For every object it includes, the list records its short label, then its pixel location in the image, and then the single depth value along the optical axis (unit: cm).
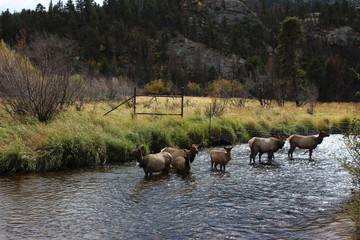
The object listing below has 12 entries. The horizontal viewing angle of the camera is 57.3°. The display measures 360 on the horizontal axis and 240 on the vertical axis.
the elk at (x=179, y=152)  1448
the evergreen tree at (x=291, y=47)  5275
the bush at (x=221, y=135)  2225
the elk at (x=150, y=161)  1315
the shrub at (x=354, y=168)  737
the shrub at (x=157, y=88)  8309
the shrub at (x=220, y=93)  3579
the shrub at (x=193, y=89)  9149
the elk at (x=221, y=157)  1454
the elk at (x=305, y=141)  1775
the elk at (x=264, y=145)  1645
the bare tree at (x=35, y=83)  1800
